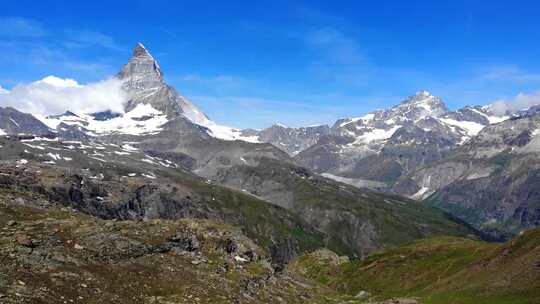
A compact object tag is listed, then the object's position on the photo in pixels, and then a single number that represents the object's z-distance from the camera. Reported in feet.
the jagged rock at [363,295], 419.29
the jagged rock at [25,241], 200.54
